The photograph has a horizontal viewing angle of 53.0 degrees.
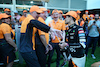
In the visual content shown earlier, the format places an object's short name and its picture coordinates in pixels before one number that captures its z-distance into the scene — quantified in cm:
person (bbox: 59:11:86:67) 204
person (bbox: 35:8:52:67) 268
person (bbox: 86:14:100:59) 459
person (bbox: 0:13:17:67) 263
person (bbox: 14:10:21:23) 603
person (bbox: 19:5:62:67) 203
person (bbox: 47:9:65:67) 334
